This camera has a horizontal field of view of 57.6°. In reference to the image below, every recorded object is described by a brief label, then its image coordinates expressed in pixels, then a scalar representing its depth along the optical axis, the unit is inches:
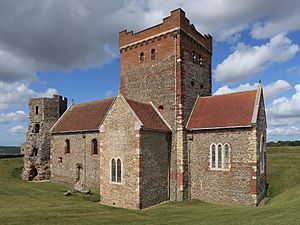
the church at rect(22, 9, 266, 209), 841.5
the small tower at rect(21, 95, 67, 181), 1414.9
